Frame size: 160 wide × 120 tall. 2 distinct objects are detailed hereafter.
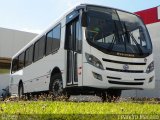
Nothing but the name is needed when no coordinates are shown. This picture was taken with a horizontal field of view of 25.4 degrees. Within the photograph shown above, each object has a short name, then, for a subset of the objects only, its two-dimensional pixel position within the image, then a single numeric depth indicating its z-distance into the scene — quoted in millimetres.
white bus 9875
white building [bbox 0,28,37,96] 34656
